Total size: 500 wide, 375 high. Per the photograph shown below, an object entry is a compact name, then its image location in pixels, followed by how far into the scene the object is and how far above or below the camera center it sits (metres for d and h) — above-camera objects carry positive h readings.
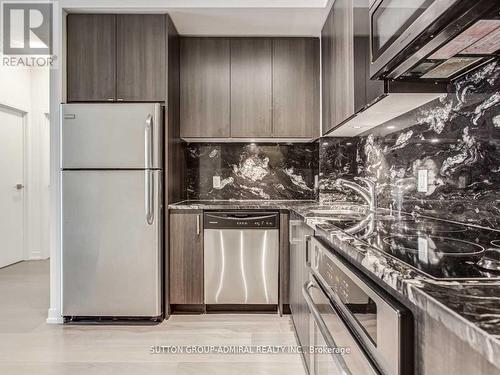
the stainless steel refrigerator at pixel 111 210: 2.68 -0.18
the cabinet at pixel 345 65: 1.79 +0.75
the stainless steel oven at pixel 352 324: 0.70 -0.36
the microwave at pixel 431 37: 0.94 +0.46
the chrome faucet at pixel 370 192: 2.30 -0.04
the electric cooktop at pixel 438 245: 0.74 -0.17
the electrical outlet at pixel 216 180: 3.50 +0.06
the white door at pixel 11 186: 4.46 +0.01
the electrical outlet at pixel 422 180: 1.80 +0.03
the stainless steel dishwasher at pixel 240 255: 2.87 -0.56
